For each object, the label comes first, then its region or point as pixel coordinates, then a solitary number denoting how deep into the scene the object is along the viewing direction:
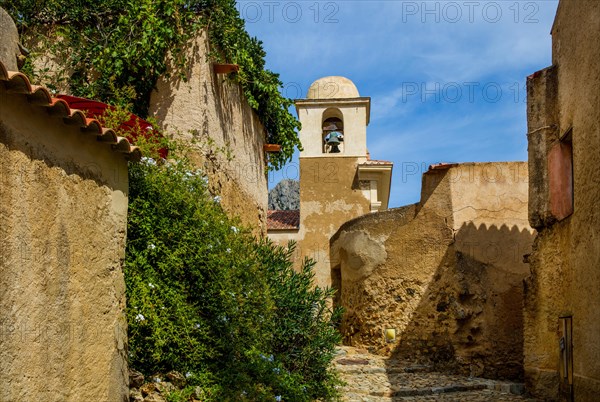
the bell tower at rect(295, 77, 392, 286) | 24.41
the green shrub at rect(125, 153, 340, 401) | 6.09
